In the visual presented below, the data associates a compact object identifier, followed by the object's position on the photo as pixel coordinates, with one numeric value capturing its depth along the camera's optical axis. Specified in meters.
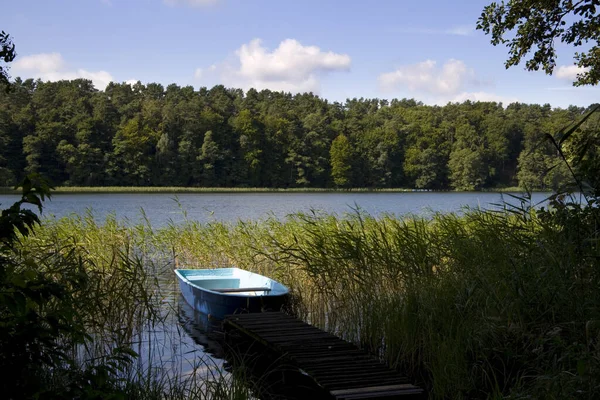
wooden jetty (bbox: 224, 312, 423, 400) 4.89
